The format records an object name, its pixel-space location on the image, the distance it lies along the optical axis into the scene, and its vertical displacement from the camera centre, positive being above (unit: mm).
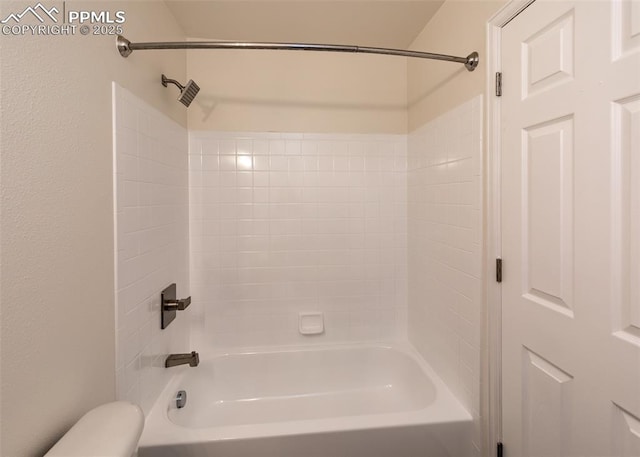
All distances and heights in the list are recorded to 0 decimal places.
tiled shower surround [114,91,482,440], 1640 -88
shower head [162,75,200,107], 1441 +668
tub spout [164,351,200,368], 1484 -698
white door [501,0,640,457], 711 -25
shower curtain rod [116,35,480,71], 1088 +708
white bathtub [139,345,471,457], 1177 -924
